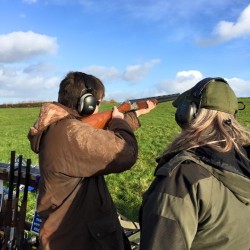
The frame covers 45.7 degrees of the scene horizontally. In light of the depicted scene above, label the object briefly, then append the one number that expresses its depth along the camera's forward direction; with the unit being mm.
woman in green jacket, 1435
